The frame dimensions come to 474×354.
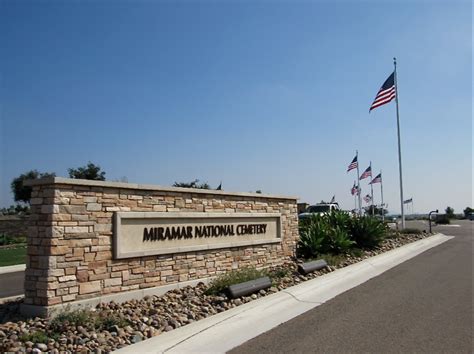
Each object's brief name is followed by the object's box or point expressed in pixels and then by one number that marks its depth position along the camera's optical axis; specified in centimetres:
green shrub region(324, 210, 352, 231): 1702
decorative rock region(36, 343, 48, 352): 605
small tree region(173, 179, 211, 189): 4223
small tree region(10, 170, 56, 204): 4771
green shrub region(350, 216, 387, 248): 1700
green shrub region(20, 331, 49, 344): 633
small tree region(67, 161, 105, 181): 4456
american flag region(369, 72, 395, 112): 2416
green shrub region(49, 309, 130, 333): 688
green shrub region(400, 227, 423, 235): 2482
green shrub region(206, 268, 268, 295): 955
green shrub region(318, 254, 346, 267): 1317
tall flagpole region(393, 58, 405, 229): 2561
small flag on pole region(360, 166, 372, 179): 3903
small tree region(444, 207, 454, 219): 6756
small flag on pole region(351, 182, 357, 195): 4702
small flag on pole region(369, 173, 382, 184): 4462
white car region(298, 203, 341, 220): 2790
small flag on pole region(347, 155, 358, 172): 3769
